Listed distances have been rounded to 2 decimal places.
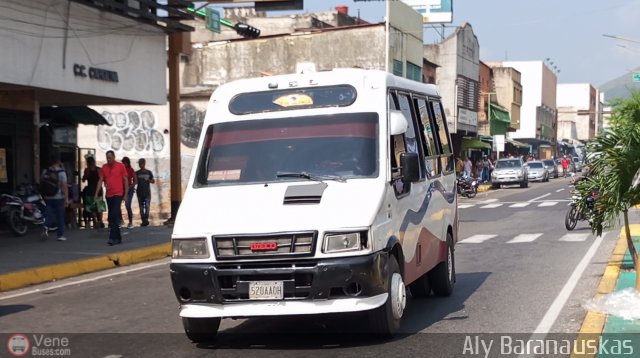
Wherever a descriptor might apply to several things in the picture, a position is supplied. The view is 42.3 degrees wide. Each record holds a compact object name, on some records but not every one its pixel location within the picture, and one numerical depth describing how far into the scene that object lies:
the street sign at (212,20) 23.89
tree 9.31
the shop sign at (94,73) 18.21
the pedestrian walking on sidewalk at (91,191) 21.74
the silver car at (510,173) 48.03
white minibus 6.95
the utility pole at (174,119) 22.17
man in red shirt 15.98
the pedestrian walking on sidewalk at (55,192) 16.69
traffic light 29.17
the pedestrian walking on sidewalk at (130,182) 21.30
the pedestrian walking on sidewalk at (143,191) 22.42
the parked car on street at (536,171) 57.09
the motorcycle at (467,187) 36.66
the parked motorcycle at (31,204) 18.48
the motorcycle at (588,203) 10.85
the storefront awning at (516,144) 75.56
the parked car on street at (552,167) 65.19
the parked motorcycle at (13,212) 18.12
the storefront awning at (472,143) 59.09
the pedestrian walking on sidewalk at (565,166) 70.31
